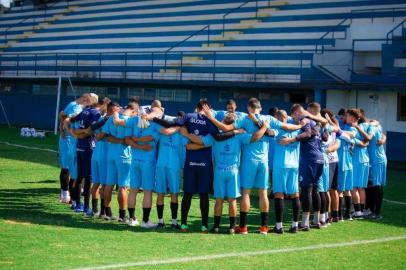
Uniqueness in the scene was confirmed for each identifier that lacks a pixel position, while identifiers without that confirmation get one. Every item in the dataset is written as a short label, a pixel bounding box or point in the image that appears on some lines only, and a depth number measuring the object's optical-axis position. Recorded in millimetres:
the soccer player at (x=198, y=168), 12227
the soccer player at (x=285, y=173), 12453
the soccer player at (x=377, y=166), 14666
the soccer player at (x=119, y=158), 13007
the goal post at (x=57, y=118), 32575
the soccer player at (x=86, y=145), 13711
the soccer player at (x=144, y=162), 12516
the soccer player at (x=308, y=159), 12758
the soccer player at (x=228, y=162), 12164
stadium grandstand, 25781
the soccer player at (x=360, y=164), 14477
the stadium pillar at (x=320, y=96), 25875
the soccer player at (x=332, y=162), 13664
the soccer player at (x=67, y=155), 14477
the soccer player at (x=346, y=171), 14085
